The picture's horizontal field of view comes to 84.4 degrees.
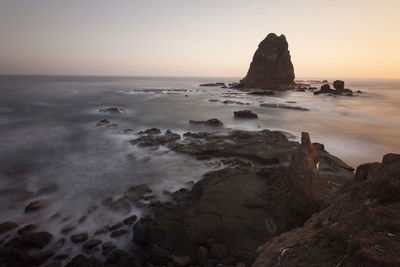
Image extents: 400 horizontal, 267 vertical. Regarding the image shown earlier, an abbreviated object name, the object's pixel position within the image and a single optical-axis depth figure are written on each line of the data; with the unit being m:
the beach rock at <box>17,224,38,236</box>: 5.72
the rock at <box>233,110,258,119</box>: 21.22
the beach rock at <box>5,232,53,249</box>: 5.20
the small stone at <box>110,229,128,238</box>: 5.64
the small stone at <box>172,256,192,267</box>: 4.56
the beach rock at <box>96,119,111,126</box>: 18.92
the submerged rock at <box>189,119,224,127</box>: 17.94
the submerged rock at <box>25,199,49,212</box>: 6.72
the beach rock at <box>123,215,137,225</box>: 6.06
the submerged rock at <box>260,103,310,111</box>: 28.08
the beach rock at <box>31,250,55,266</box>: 4.79
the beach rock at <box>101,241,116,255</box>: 5.16
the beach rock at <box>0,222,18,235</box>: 5.77
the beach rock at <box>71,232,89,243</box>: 5.48
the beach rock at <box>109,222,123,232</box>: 5.87
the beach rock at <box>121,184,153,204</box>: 7.26
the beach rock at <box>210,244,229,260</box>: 4.63
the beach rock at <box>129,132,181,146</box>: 13.06
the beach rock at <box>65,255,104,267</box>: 4.43
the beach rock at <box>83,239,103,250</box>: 5.30
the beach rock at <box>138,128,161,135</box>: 15.92
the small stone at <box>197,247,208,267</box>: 4.57
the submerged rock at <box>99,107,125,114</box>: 25.61
